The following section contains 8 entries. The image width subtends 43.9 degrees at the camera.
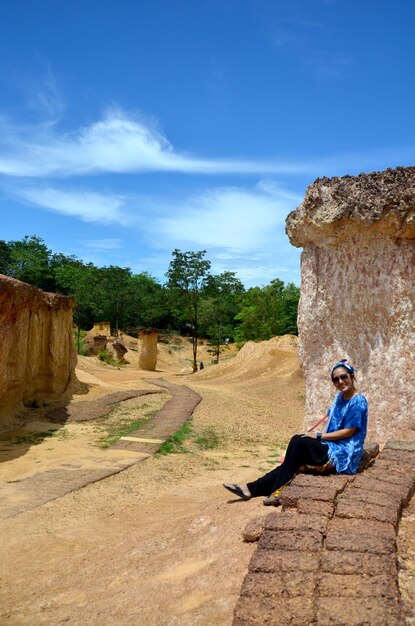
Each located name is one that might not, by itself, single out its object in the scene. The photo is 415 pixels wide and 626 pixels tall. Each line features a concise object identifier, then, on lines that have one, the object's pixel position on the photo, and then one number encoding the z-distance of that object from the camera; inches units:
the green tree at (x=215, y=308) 1104.7
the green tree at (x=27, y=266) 1723.7
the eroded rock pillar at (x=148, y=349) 979.9
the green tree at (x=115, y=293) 1526.8
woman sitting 170.6
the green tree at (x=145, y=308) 1631.4
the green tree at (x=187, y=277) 1066.7
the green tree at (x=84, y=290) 1533.0
